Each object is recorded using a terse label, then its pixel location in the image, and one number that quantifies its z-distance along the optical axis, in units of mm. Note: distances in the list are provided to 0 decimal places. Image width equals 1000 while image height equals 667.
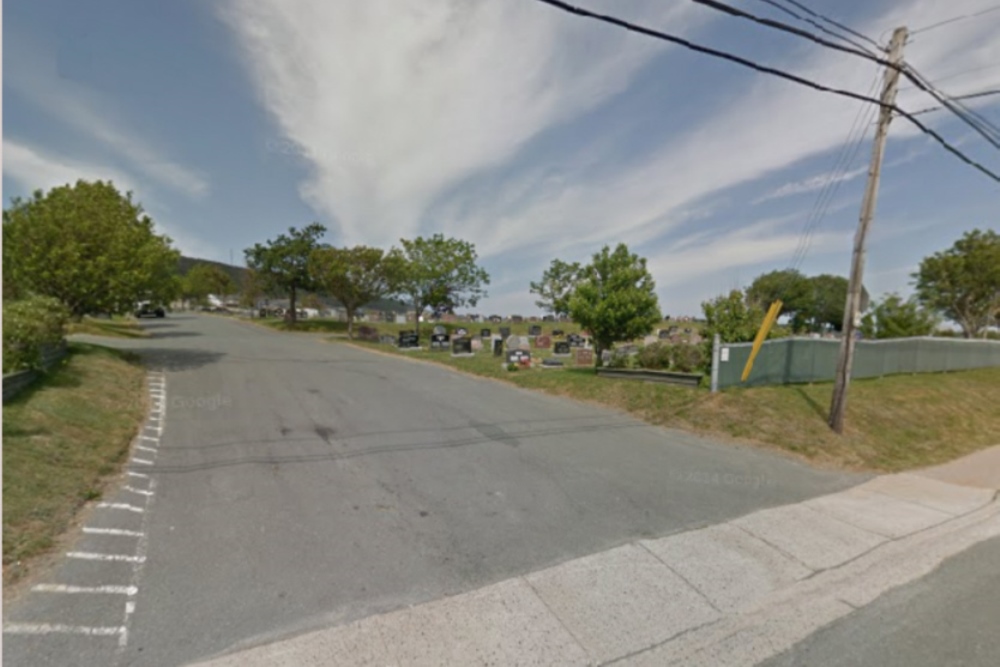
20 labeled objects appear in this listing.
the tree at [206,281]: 61219
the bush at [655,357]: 12812
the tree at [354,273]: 27672
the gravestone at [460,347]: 21281
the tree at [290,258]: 33281
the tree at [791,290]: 51594
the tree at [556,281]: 41594
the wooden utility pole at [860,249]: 7239
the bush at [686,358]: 11992
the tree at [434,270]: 29938
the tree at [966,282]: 28109
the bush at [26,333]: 7022
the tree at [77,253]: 10953
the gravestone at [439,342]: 24906
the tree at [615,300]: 13312
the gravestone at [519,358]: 17266
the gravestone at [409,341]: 25109
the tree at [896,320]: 22500
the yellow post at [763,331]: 10176
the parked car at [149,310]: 40216
